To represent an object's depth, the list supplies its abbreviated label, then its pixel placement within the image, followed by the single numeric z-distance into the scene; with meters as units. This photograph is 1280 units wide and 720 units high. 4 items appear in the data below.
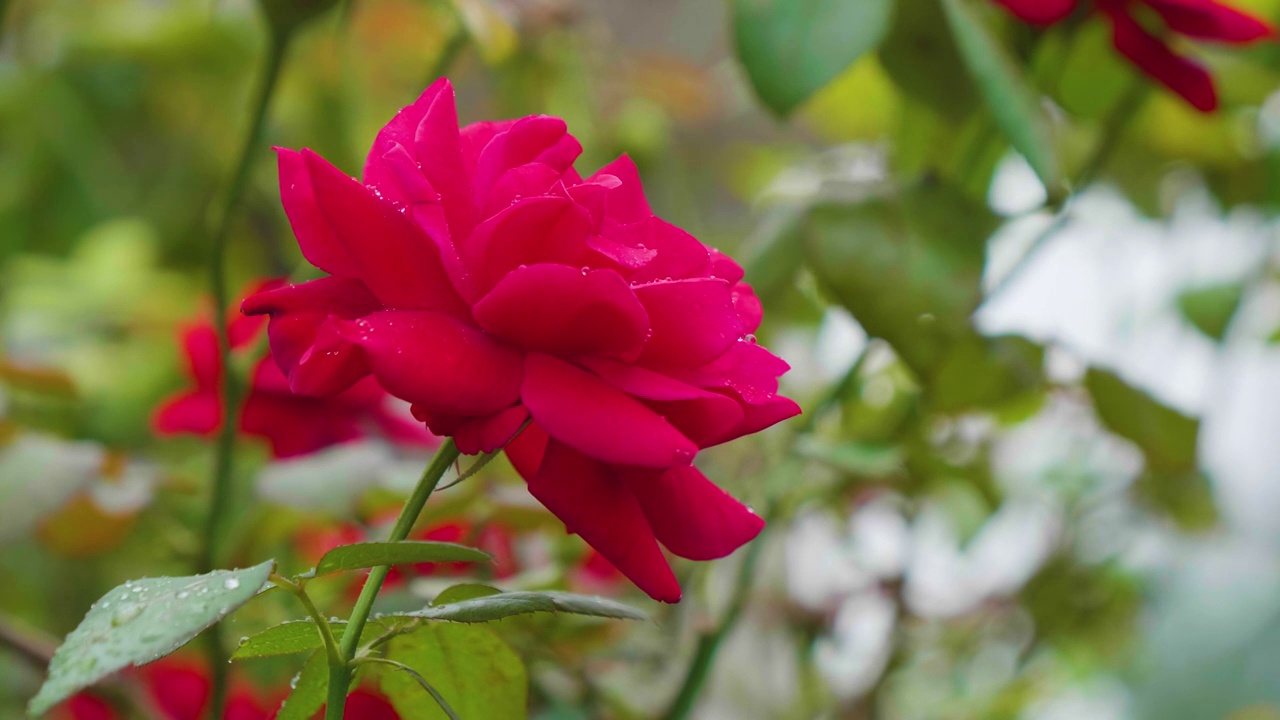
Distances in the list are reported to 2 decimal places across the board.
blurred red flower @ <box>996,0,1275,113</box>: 0.70
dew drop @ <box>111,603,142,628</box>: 0.52
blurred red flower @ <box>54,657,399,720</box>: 0.83
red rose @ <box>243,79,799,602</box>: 0.54
